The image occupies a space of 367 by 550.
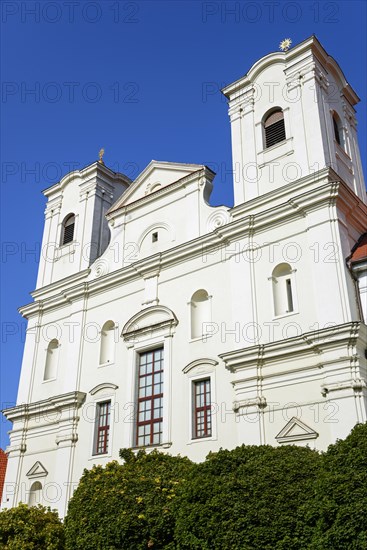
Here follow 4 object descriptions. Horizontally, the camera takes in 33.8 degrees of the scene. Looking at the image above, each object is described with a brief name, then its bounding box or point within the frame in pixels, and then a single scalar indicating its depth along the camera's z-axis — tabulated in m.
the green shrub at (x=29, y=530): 16.06
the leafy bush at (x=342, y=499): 10.25
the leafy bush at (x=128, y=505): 13.80
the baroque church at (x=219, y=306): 16.84
